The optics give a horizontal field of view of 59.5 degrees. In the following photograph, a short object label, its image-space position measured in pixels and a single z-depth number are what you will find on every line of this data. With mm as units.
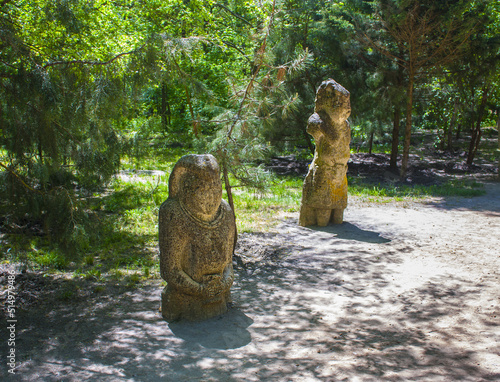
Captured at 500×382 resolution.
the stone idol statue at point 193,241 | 4668
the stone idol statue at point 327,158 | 8656
